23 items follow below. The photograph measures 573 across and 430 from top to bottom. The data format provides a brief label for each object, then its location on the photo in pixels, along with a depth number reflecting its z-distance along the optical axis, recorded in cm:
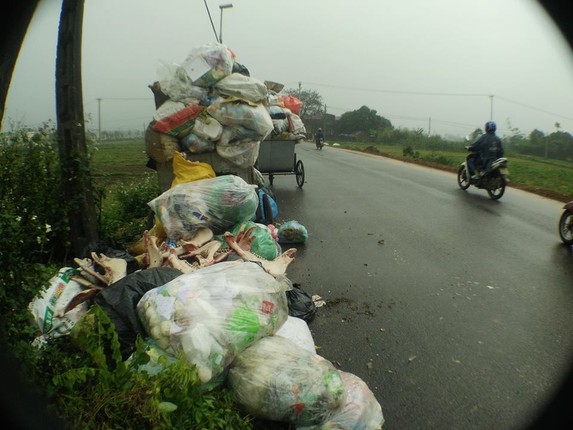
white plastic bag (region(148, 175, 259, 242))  492
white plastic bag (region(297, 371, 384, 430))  245
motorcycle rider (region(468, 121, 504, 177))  1136
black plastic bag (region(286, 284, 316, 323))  394
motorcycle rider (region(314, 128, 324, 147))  3462
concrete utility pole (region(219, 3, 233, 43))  1812
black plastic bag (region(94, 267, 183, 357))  282
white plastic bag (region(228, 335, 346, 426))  241
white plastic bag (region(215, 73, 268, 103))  622
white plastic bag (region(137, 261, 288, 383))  252
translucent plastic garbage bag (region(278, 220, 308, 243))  652
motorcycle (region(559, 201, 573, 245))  682
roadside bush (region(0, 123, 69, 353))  252
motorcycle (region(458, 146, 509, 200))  1074
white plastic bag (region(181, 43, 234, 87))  614
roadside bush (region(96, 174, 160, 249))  559
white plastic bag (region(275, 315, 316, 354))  308
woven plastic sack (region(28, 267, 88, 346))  295
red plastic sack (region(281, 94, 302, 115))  1121
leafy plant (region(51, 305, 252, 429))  215
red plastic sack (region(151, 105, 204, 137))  594
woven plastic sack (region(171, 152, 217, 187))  575
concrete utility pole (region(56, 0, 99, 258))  438
